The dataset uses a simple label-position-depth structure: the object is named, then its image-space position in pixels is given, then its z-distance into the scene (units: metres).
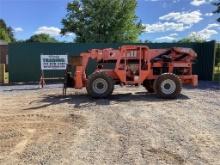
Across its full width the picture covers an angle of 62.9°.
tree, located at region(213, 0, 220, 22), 12.36
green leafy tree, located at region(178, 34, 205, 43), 22.45
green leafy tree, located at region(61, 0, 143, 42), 18.44
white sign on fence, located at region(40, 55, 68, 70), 9.13
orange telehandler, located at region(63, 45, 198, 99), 6.15
